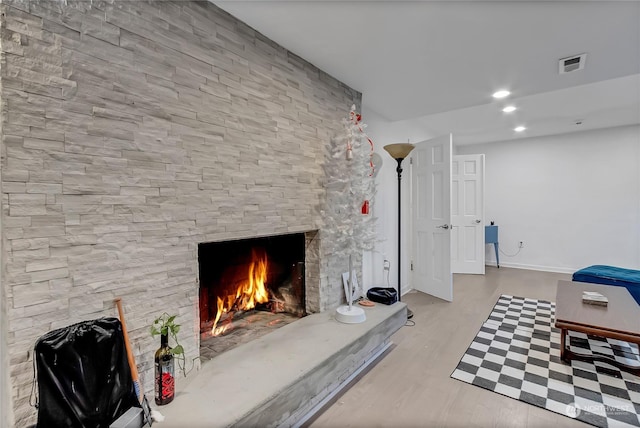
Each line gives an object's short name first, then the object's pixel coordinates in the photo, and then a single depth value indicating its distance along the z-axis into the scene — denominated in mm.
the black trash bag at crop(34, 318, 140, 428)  1027
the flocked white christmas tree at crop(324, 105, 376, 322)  2324
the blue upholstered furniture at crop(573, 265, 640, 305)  3137
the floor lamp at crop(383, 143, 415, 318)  3185
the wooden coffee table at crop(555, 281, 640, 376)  2006
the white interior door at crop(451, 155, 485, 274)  5344
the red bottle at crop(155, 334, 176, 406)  1343
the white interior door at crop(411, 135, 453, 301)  3824
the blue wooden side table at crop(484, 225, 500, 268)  5574
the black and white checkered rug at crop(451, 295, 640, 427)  1842
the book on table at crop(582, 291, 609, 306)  2454
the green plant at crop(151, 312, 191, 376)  1391
